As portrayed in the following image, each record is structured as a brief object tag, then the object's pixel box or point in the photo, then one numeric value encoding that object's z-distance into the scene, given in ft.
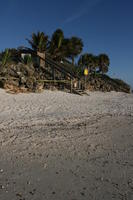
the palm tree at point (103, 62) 95.94
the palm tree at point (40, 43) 57.95
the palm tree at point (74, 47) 80.53
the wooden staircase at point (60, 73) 48.24
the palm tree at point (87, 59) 91.14
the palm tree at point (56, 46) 68.04
